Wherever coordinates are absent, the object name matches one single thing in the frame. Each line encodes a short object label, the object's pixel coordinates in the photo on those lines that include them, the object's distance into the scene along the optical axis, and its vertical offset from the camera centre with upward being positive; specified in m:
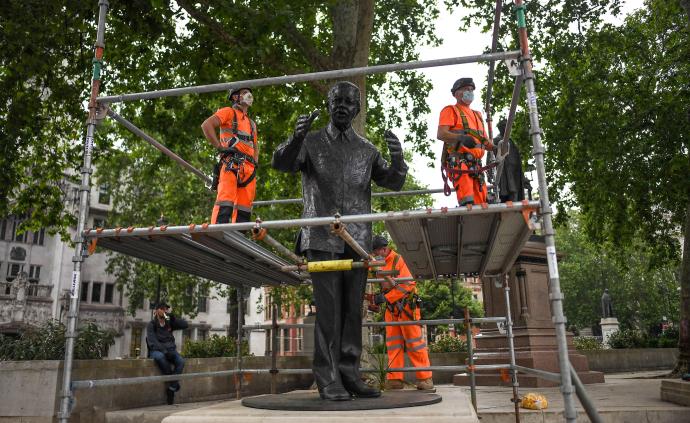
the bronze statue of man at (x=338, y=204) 4.18 +1.06
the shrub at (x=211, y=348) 13.38 -0.27
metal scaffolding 3.39 +0.76
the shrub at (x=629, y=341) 22.38 -0.40
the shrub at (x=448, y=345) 16.17 -0.34
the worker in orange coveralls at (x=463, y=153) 5.65 +1.87
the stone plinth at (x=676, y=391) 8.16 -0.94
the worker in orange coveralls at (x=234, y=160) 6.17 +2.01
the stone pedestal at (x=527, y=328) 12.51 +0.10
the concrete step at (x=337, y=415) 3.24 -0.49
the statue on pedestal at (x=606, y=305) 34.53 +1.62
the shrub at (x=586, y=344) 19.98 -0.46
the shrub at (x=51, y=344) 8.45 -0.07
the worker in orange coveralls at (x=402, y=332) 8.79 +0.04
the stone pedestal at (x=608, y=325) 32.47 +0.36
